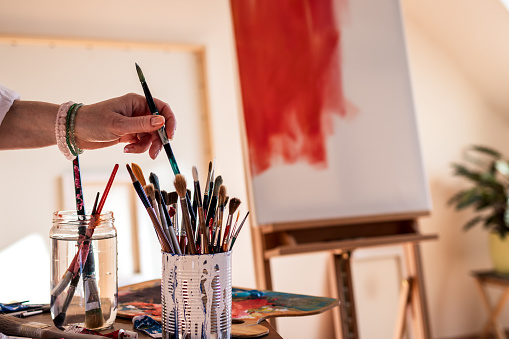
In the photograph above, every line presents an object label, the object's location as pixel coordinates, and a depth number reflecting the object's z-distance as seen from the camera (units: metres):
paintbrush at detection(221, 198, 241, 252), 0.70
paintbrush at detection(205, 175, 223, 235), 0.72
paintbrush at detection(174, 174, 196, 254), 0.67
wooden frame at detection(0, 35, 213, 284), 2.25
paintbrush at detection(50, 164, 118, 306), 0.76
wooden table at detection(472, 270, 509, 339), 2.80
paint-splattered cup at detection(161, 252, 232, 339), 0.66
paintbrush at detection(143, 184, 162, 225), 0.68
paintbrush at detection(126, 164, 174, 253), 0.68
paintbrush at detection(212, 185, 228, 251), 0.69
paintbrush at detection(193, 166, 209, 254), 0.67
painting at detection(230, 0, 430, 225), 2.17
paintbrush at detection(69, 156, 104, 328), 0.76
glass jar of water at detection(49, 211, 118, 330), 0.76
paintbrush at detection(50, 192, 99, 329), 0.76
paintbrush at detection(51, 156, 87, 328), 0.76
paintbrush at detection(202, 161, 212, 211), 0.74
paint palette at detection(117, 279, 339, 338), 0.77
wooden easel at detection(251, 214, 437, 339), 2.04
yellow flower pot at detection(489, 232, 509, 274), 2.85
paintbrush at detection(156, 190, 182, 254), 0.68
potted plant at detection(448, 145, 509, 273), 2.86
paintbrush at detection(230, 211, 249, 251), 0.71
